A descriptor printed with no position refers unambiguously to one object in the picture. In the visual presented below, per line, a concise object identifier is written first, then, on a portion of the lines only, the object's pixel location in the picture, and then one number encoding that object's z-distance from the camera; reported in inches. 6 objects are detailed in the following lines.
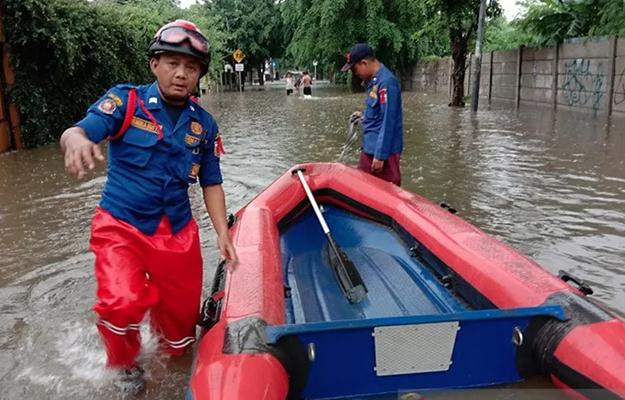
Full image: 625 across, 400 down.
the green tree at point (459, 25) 673.0
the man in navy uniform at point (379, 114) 197.8
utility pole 630.5
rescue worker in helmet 105.6
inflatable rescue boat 95.0
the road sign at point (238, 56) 1456.7
